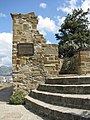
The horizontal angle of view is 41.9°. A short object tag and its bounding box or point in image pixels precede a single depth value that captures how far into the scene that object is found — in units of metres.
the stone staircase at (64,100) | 2.62
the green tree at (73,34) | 11.86
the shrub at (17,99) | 4.51
